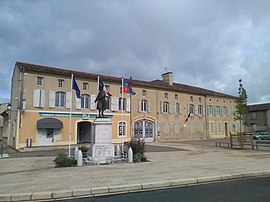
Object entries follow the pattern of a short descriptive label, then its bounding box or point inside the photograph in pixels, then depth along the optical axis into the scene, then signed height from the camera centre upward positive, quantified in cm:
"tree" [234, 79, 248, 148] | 2784 +297
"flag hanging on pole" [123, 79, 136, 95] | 1683 +276
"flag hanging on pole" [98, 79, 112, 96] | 1395 +245
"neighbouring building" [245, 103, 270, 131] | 4938 +208
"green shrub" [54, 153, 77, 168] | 1105 -157
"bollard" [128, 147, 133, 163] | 1196 -139
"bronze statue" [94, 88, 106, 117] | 1368 +148
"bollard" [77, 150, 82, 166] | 1108 -144
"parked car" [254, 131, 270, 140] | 3526 -133
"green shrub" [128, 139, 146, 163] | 1252 -111
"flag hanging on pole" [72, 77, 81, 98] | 1449 +254
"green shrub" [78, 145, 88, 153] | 1470 -127
